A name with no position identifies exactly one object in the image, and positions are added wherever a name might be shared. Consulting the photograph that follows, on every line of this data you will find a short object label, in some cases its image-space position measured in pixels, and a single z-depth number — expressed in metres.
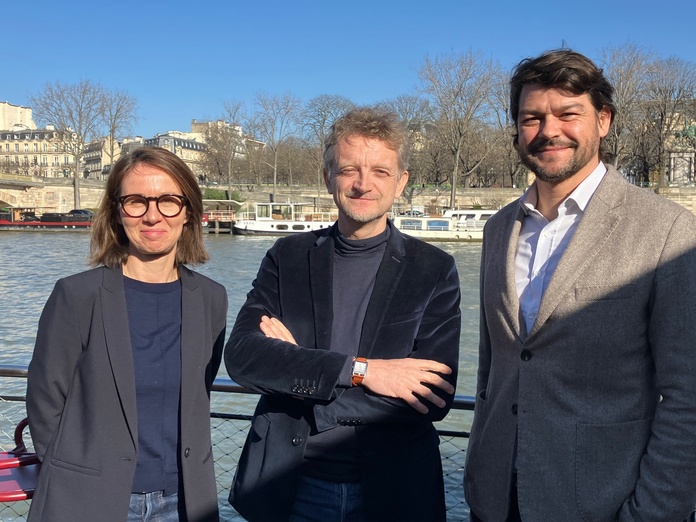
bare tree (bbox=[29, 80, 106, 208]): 50.19
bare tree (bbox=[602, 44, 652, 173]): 40.38
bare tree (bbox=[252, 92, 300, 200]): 57.25
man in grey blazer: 1.79
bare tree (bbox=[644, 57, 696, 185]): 44.00
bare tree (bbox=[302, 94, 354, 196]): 55.81
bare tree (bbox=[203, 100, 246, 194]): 60.00
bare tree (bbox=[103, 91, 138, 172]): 51.38
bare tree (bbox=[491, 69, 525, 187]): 46.75
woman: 2.09
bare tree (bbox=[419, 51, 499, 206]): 46.00
